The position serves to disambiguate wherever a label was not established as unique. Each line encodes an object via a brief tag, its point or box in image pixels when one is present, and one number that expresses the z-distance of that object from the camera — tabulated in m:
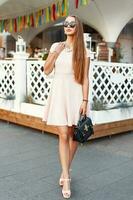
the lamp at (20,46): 7.36
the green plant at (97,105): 6.15
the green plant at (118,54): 13.18
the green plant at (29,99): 7.14
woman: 3.42
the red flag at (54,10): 10.38
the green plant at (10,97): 7.51
